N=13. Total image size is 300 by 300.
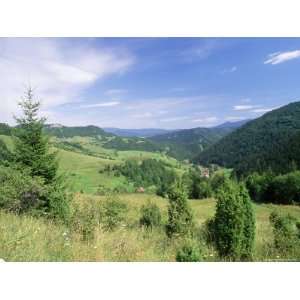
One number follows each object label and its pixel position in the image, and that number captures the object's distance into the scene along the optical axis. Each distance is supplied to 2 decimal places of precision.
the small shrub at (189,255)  2.81
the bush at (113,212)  4.55
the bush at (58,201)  5.78
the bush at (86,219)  3.49
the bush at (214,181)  36.22
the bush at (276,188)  27.42
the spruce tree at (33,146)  8.51
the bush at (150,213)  8.59
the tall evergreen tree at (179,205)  7.72
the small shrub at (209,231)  4.70
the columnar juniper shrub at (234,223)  4.40
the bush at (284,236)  3.80
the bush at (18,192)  4.61
